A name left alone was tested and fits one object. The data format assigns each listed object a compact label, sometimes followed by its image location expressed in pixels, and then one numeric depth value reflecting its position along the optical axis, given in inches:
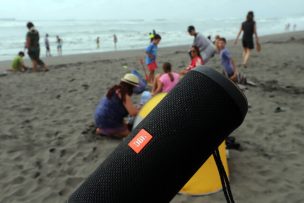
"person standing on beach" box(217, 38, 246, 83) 277.9
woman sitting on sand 173.8
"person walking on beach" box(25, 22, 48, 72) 453.1
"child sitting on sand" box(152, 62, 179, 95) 216.1
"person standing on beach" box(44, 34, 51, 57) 790.9
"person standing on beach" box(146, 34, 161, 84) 307.6
